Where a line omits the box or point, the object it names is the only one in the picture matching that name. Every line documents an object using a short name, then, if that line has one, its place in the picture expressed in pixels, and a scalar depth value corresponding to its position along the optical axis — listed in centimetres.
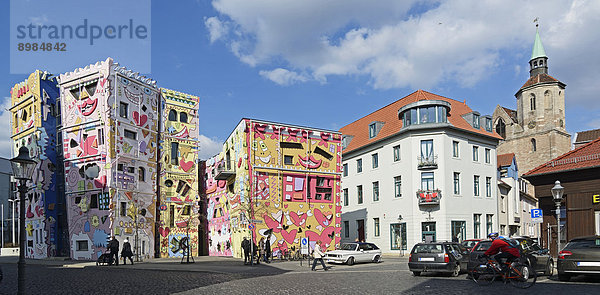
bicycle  1303
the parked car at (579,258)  1356
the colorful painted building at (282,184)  3253
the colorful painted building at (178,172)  4144
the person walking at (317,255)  2225
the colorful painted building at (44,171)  4006
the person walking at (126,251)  2816
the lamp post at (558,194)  1861
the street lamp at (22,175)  1136
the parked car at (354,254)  2656
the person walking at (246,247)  2630
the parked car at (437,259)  1712
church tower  6744
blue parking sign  2006
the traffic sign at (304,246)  2522
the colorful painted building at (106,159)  3625
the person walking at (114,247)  2730
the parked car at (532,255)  1485
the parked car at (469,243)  2162
